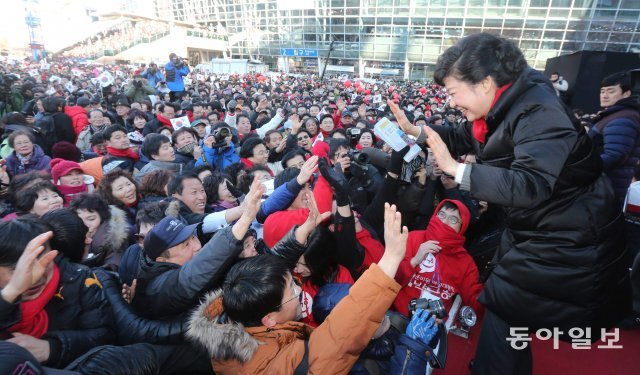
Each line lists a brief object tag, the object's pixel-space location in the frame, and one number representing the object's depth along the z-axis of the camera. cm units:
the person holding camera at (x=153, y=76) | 1198
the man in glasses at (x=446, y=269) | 252
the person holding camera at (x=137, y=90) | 936
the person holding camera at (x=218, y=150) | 457
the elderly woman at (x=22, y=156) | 369
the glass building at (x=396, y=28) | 2703
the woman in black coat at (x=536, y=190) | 126
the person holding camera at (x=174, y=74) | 1084
